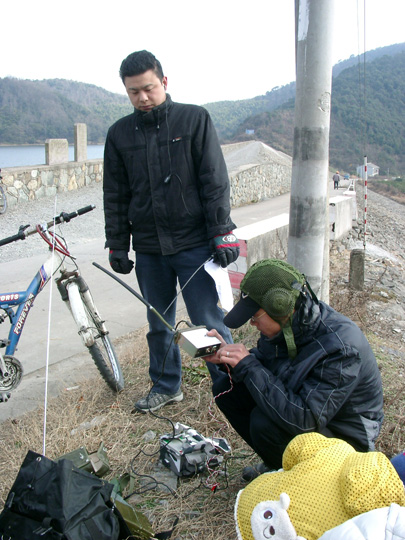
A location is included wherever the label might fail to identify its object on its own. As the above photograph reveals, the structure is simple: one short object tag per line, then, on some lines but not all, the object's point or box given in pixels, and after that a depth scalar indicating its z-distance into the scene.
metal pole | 9.35
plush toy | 1.60
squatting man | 2.15
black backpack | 1.91
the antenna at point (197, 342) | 2.49
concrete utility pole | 3.55
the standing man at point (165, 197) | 3.16
